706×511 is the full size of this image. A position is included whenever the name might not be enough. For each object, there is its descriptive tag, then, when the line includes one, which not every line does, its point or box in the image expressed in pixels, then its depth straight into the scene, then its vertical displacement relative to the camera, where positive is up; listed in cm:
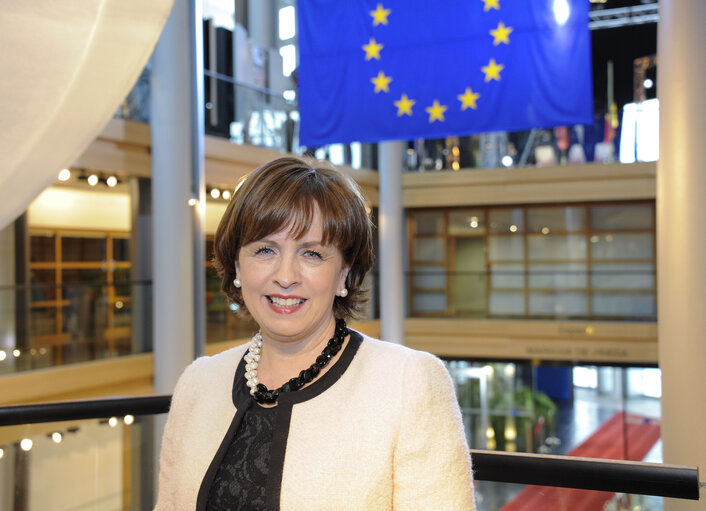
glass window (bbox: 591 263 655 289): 1495 -56
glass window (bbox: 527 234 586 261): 1744 +11
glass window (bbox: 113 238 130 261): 1330 +13
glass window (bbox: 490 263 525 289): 1590 -57
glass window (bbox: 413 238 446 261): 1886 +10
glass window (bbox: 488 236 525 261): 1788 +10
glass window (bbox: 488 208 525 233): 1783 +76
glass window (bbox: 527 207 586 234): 1736 +74
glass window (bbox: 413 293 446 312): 1673 -110
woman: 147 -29
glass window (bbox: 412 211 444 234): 1875 +75
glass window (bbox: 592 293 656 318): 1493 -105
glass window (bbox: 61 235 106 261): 1324 +16
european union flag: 699 +180
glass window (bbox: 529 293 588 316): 1520 -106
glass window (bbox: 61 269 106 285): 1301 -32
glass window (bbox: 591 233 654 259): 1706 +11
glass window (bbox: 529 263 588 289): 1523 -56
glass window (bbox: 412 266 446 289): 1681 -59
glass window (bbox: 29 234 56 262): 1256 +16
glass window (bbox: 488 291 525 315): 1589 -106
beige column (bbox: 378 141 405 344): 1577 +22
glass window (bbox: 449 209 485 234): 1823 +75
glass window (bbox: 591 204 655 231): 1702 +77
